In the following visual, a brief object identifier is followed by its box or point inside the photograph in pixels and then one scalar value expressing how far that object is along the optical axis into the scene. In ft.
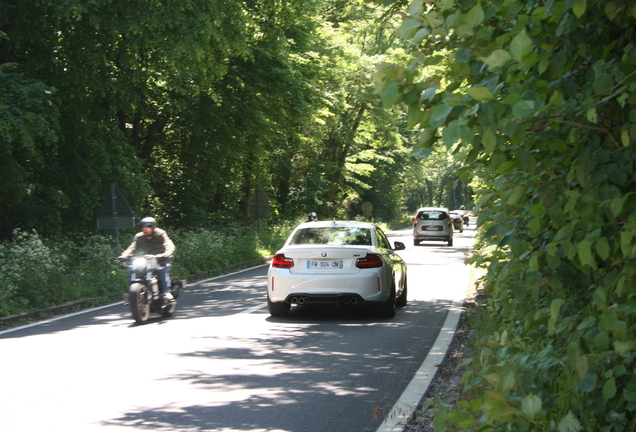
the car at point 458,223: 193.05
